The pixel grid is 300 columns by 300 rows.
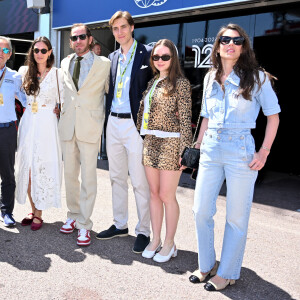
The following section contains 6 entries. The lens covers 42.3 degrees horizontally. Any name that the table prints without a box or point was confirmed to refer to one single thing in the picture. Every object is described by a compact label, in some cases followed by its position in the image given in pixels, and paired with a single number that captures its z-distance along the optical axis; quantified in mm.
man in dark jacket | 3555
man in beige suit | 3707
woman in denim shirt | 2725
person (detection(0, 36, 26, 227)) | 3977
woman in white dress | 3891
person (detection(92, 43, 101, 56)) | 7746
